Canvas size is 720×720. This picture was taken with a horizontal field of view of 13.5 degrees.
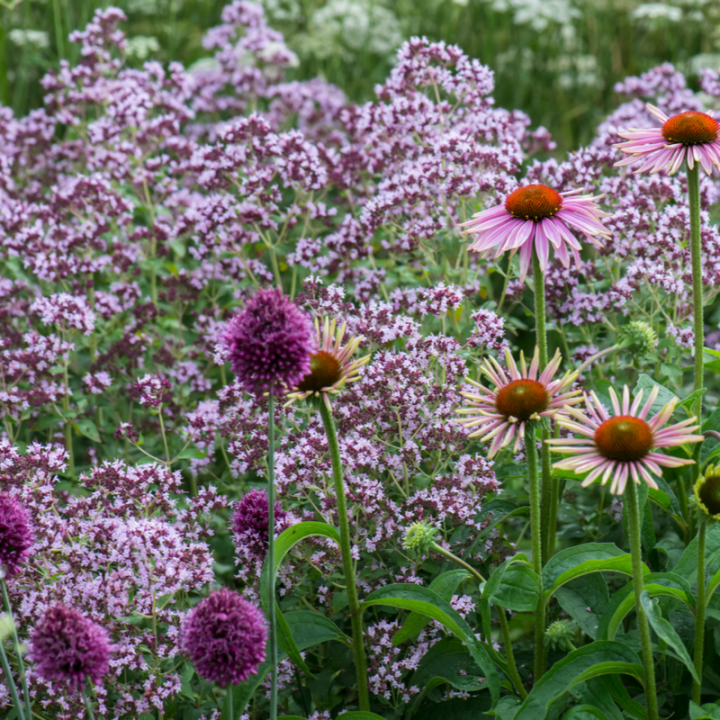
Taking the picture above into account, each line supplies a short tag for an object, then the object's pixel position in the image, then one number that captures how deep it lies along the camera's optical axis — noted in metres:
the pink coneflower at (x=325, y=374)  1.56
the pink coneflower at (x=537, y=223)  1.62
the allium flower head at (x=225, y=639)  1.50
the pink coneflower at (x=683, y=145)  1.65
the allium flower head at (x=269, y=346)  1.51
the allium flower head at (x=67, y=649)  1.49
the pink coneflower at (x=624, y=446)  1.53
